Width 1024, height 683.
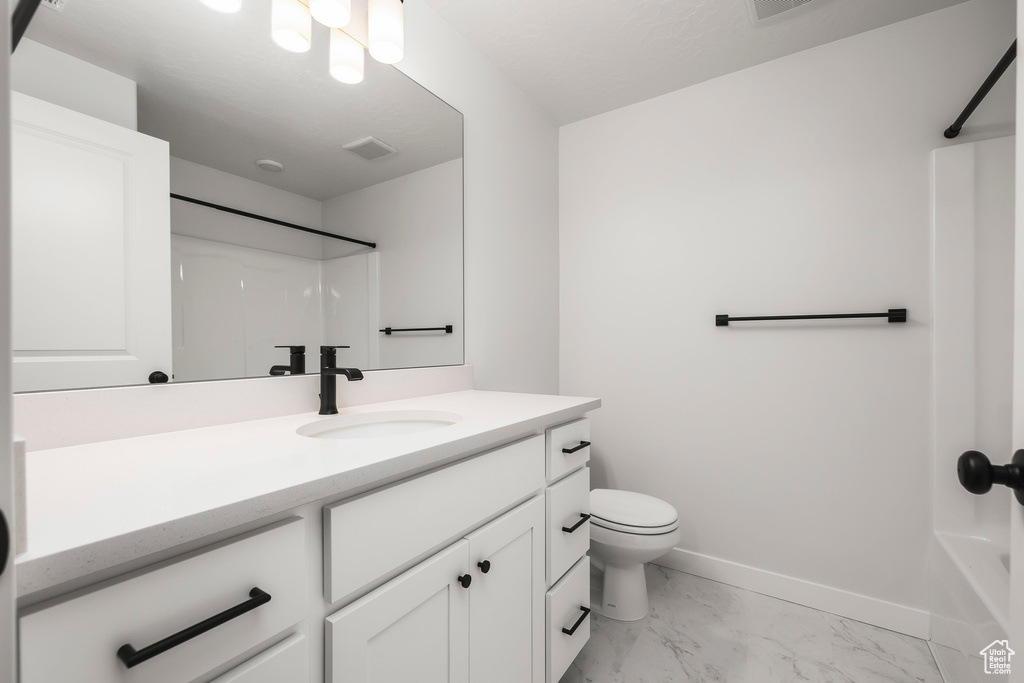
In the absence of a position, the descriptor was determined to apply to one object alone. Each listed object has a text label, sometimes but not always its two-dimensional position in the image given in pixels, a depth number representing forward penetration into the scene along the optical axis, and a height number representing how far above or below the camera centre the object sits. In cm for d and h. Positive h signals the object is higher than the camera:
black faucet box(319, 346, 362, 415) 112 -10
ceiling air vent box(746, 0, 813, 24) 152 +118
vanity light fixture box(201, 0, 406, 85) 110 +86
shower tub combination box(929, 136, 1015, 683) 141 -7
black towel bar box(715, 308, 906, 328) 161 +7
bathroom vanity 42 -28
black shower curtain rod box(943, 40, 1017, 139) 119 +73
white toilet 161 -78
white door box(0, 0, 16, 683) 23 -6
